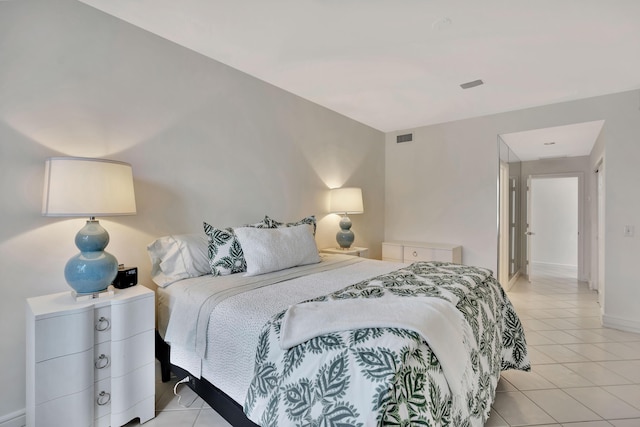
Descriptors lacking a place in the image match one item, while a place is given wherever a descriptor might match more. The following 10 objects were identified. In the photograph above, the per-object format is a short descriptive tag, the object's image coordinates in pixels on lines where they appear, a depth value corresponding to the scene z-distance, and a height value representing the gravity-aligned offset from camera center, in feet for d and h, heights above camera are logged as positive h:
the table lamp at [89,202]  5.09 +0.25
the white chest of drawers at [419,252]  12.98 -1.59
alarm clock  6.07 -1.27
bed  3.22 -1.73
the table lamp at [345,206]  12.15 +0.44
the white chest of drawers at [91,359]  4.57 -2.42
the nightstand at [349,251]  11.77 -1.39
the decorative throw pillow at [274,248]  7.12 -0.81
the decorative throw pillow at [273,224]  8.55 -0.22
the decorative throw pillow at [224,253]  7.08 -0.88
